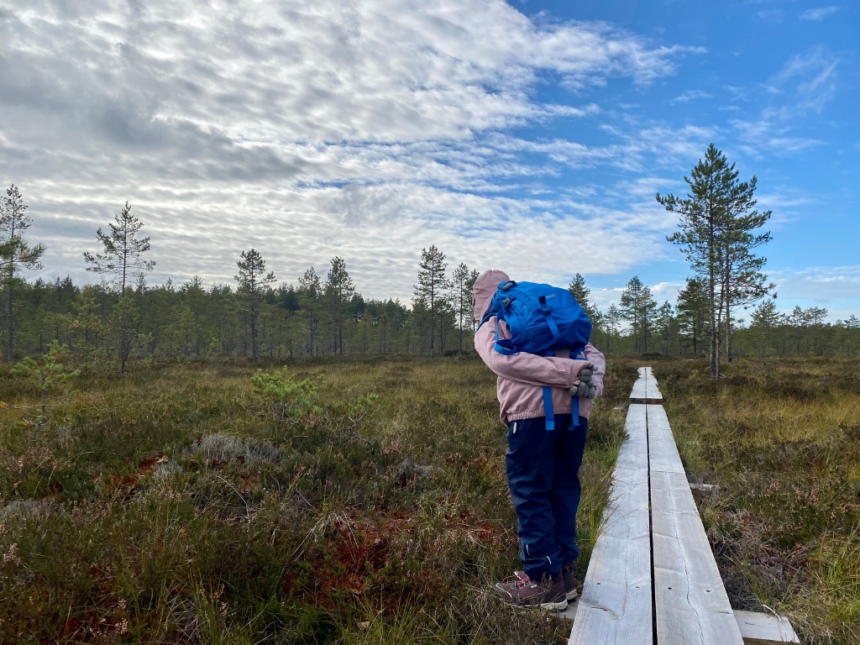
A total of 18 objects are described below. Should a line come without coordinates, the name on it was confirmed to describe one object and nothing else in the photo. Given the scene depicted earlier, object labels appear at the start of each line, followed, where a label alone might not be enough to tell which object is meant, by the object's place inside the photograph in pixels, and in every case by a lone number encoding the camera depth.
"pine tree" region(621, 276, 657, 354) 52.84
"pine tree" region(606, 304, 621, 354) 61.14
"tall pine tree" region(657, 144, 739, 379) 16.94
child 2.27
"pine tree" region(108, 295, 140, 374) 20.57
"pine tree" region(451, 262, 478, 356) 45.66
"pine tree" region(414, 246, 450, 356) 42.97
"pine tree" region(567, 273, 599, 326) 45.00
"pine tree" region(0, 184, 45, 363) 17.88
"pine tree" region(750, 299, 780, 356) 45.88
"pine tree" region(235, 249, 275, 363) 34.03
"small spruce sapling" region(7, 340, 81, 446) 4.86
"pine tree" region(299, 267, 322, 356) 47.00
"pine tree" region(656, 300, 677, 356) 53.69
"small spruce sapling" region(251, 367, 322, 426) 5.27
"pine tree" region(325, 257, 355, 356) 45.47
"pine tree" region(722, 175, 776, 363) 18.03
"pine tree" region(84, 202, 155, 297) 25.69
